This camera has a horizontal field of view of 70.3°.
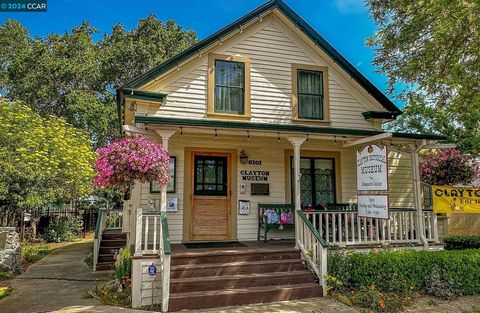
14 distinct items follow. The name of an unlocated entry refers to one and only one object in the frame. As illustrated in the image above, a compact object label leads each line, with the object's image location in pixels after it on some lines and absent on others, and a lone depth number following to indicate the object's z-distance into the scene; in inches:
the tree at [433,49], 336.5
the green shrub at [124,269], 261.3
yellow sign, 337.7
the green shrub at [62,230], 573.6
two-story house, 271.1
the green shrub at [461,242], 386.0
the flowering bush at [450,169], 428.8
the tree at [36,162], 464.1
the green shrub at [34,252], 417.4
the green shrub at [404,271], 266.7
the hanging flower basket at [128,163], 243.6
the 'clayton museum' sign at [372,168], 290.4
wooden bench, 341.7
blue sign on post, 242.2
